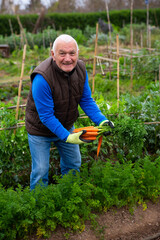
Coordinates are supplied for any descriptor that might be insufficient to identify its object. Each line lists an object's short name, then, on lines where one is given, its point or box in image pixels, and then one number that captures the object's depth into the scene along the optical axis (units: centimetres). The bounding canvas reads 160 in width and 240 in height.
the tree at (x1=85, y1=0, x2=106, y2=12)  2268
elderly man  238
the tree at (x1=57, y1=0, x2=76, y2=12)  2220
